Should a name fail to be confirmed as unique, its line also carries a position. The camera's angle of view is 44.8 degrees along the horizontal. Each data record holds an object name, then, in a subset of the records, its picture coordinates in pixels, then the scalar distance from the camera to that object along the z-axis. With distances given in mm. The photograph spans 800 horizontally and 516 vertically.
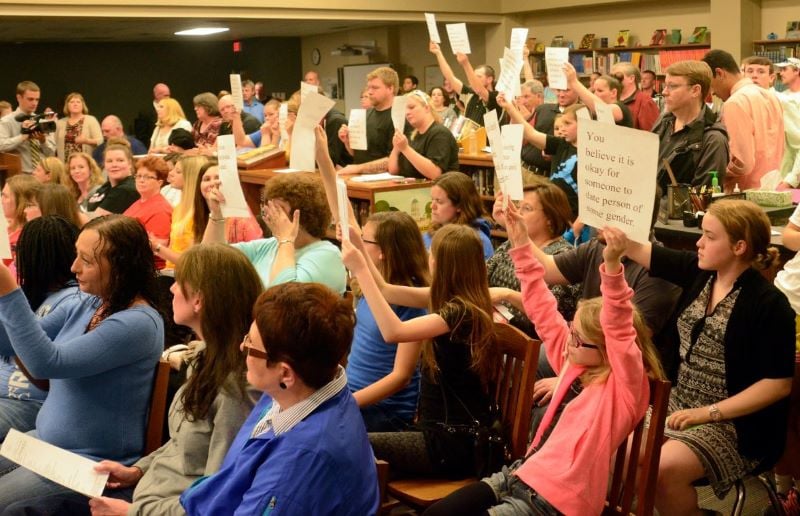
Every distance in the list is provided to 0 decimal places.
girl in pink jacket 2406
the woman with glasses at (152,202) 5023
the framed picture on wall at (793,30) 11000
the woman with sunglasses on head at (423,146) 5699
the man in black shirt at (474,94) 7312
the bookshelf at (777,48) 11164
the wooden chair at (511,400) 2680
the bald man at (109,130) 9000
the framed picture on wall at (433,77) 15492
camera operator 8586
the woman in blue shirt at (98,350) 2615
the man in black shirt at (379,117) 6602
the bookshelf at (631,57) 12219
